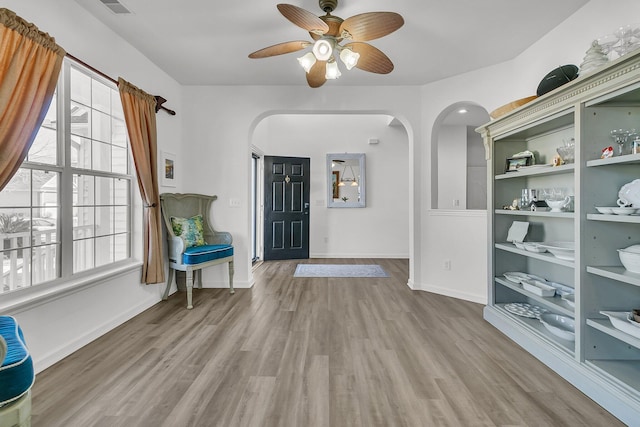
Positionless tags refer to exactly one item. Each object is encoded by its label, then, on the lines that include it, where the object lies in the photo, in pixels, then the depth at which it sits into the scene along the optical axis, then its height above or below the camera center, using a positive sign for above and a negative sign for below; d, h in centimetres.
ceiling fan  196 +125
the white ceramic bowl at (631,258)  164 -24
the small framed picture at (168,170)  356 +51
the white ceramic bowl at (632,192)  168 +13
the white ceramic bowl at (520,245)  251 -26
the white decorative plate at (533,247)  236 -26
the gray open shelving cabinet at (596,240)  162 -15
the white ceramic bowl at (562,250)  208 -25
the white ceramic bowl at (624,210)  164 +3
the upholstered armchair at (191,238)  328 -30
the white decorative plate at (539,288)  234 -58
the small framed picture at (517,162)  260 +45
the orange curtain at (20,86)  167 +73
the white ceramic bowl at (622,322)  160 -58
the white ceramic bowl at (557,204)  218 +7
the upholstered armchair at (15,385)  111 -66
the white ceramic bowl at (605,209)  173 +3
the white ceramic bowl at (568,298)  221 -62
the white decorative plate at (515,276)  264 -55
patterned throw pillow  342 -20
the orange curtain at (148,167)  287 +44
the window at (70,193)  206 +15
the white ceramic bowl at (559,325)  211 -83
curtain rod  228 +116
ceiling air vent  231 +160
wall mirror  625 +67
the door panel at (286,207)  596 +11
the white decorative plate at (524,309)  252 -82
